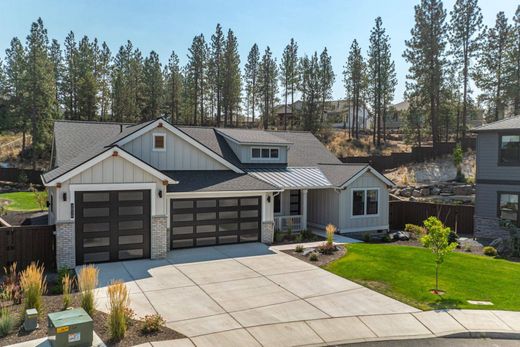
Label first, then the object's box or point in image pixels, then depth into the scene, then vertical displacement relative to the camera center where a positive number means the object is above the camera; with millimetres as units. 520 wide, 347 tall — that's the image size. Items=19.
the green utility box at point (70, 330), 7469 -3245
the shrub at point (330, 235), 16797 -3068
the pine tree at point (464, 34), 41344 +13694
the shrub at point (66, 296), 9500 -3272
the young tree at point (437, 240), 11867 -2289
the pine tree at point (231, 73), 53125 +12022
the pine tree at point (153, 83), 55562 +10973
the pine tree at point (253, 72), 59156 +13749
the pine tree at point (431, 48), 42469 +12475
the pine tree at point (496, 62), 42250 +11016
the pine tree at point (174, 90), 58938 +10743
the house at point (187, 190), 14117 -1208
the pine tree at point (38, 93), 42875 +7432
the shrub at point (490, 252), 17859 -3958
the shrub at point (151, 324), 8594 -3573
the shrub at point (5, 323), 8180 -3401
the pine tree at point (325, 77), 53812 +11802
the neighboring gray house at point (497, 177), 20688 -704
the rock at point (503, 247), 18188 -3834
